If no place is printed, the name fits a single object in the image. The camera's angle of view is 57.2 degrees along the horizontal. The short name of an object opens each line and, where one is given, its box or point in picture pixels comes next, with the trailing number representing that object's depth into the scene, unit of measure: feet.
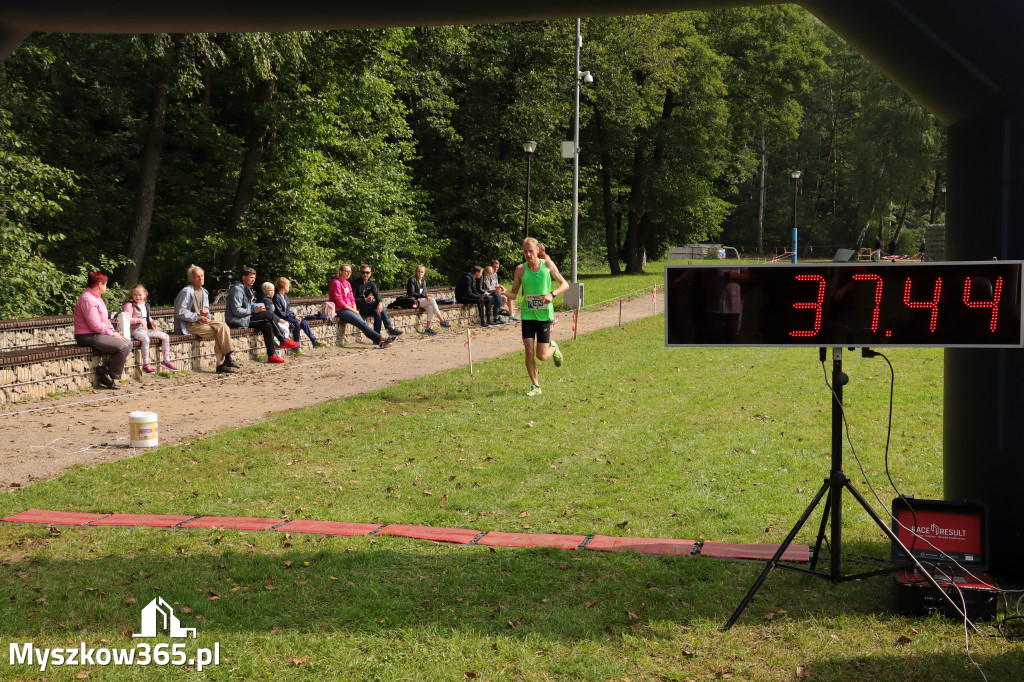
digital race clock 17.12
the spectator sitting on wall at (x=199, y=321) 51.70
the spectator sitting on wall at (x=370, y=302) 67.82
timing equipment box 16.88
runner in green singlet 42.19
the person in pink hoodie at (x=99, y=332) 44.70
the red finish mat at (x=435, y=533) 20.88
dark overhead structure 17.51
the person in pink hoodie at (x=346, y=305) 65.00
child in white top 47.95
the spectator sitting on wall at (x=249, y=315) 55.06
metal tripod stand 17.84
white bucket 32.22
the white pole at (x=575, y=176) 98.02
